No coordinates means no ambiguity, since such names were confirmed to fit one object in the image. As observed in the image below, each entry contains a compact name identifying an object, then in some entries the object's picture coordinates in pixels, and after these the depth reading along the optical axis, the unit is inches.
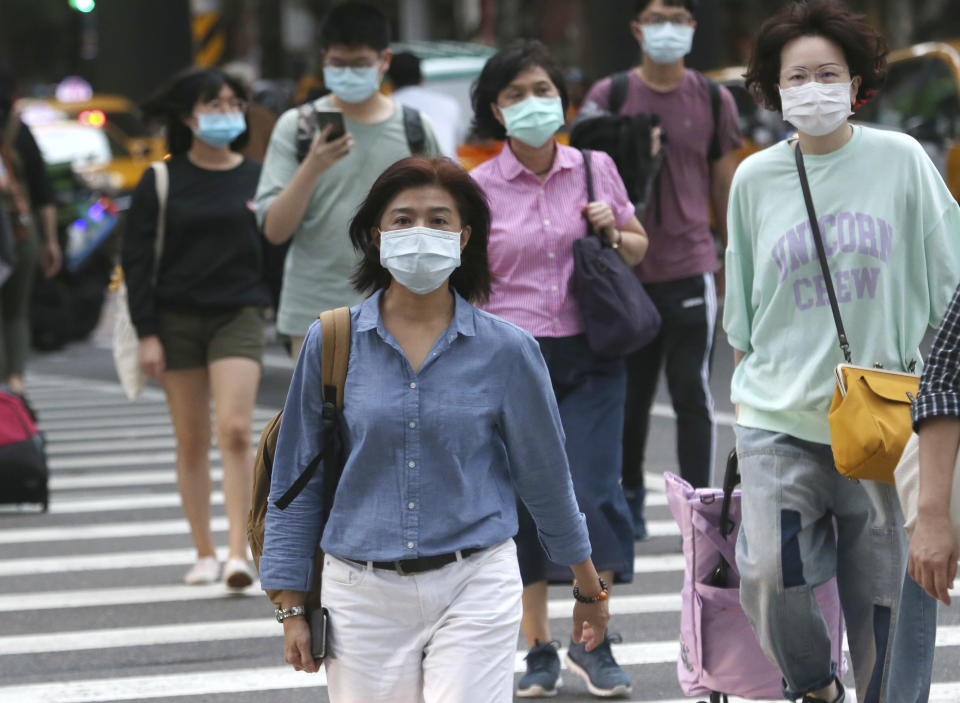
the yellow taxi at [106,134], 1537.9
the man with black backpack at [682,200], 574.2
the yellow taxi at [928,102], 1053.8
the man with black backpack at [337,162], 504.4
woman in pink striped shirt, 436.8
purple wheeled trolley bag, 374.0
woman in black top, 554.9
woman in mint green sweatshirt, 346.6
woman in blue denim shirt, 294.0
